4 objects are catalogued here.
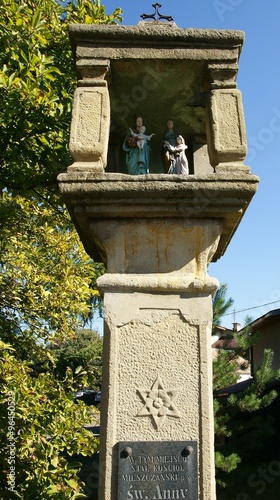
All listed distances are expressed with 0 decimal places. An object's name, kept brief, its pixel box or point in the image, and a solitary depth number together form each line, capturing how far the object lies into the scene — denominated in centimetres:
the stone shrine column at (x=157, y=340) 260
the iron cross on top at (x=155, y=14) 346
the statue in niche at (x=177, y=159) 351
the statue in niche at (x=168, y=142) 357
